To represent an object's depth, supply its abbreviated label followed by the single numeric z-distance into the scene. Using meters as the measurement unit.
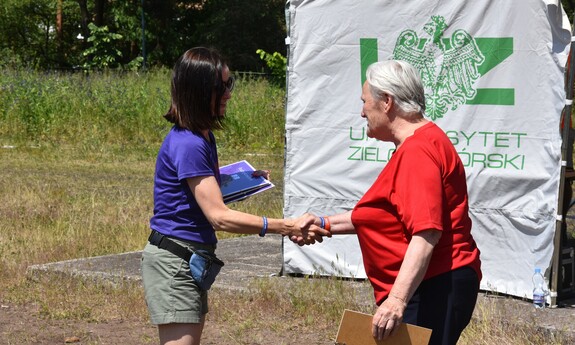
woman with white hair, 3.77
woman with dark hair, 4.41
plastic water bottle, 7.34
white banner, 7.39
